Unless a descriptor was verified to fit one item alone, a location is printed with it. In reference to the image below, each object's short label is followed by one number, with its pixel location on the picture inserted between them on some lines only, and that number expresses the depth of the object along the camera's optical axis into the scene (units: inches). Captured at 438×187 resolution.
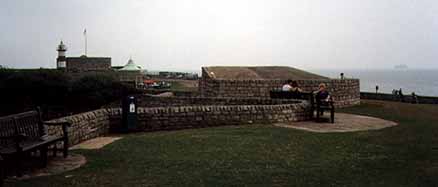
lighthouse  2364.7
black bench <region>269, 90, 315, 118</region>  590.2
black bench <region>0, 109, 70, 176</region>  266.2
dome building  2308.6
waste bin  491.8
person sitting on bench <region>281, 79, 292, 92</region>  780.5
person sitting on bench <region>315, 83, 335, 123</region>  559.2
